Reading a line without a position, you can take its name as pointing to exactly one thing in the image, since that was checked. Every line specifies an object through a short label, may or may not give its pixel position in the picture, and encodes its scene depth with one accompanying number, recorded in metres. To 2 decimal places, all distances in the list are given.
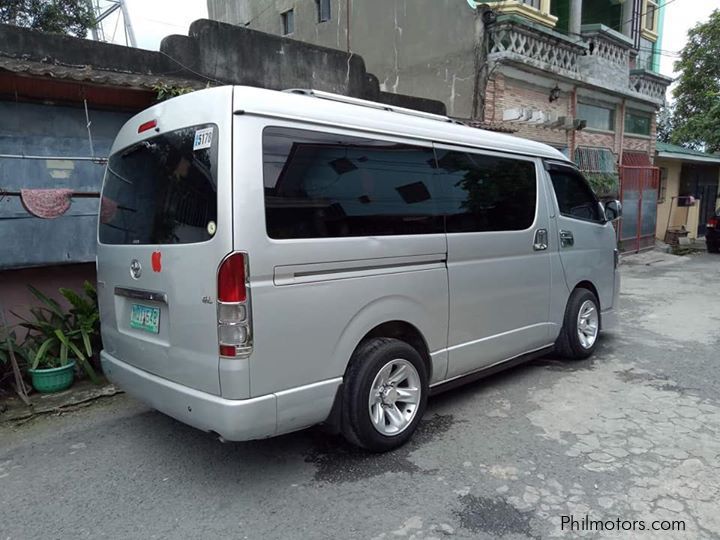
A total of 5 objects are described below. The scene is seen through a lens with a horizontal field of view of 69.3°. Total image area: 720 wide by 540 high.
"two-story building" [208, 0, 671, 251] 10.45
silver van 2.63
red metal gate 13.88
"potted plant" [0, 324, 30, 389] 4.24
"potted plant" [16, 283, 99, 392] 4.41
